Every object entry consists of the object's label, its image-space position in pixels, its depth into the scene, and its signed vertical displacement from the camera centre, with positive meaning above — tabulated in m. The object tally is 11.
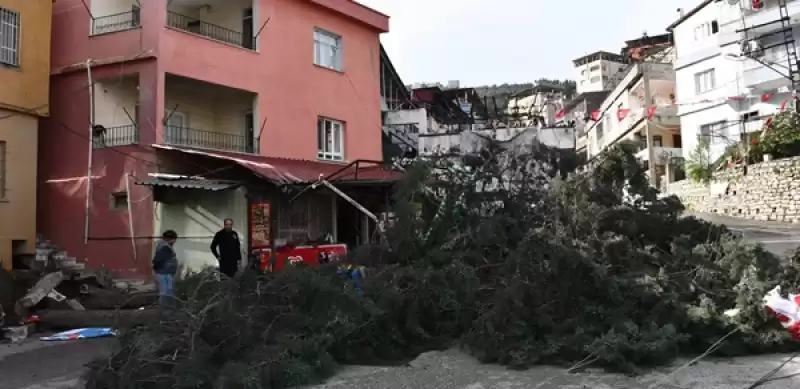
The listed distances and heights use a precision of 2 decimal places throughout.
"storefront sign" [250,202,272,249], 14.85 +0.22
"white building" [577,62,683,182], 34.38 +6.45
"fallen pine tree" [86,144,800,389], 6.12 -0.82
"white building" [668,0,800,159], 28.27 +7.39
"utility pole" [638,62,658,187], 34.19 +7.06
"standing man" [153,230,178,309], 10.00 -0.42
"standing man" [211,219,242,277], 10.81 -0.25
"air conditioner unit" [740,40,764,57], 28.66 +7.92
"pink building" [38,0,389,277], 14.10 +3.17
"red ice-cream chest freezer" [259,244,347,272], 13.38 -0.46
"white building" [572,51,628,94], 76.12 +19.22
